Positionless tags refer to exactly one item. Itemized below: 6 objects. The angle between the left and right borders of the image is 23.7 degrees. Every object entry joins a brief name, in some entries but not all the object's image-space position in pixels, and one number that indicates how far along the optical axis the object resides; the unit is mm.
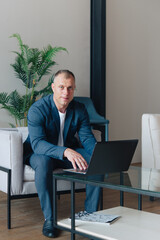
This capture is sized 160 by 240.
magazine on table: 1985
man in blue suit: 2398
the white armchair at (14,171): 2572
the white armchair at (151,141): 3289
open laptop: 1933
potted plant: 4117
